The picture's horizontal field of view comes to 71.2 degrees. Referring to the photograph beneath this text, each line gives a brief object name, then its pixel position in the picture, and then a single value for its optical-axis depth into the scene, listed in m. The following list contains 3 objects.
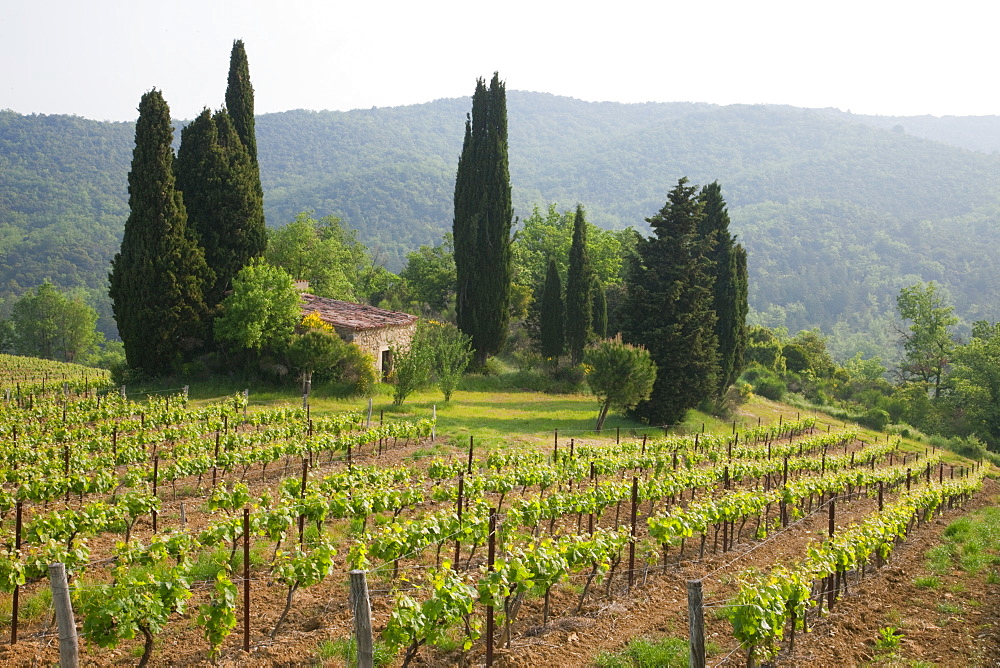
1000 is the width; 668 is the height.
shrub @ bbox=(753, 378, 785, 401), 39.56
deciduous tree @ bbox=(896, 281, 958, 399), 50.84
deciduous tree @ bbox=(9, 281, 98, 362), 57.81
